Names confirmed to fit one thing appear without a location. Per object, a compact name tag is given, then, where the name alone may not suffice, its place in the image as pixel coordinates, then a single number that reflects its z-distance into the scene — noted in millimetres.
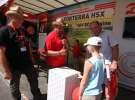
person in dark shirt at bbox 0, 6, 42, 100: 1457
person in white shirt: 1652
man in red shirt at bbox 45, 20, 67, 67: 1679
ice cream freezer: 1559
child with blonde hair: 1246
